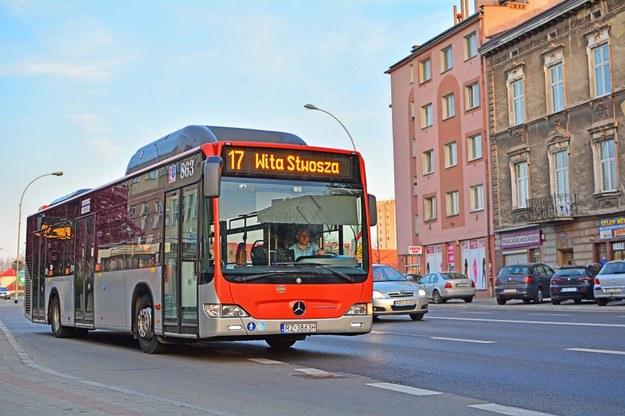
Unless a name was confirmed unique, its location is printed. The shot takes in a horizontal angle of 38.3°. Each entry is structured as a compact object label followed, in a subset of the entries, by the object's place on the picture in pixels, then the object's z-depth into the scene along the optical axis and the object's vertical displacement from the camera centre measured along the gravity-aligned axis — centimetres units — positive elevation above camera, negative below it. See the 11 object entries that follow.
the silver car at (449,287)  4128 +10
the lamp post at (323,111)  3890 +795
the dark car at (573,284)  3272 +12
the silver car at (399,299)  2375 -22
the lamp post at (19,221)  5937 +546
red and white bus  1267 +78
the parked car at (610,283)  2973 +10
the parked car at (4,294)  9985 +52
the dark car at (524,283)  3538 +22
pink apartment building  5081 +868
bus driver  1300 +69
